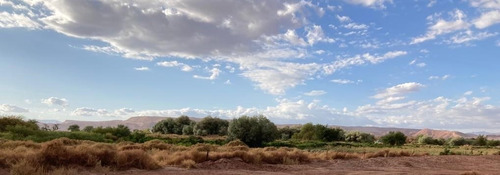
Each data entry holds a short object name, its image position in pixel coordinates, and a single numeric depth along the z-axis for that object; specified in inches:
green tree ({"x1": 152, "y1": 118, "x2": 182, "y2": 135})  4029.8
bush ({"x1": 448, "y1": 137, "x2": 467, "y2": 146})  3687.7
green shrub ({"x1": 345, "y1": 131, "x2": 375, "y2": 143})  3954.5
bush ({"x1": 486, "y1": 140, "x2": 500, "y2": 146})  3609.7
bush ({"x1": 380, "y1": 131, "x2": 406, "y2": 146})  3201.3
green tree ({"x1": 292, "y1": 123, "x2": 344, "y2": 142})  3639.3
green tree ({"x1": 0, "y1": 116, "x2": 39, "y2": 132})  1914.1
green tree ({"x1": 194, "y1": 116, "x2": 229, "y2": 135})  3577.8
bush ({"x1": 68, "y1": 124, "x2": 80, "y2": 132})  3353.8
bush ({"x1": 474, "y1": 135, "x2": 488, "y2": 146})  3535.9
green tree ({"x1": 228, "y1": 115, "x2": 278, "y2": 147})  2229.3
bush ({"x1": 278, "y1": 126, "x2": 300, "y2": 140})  4053.2
